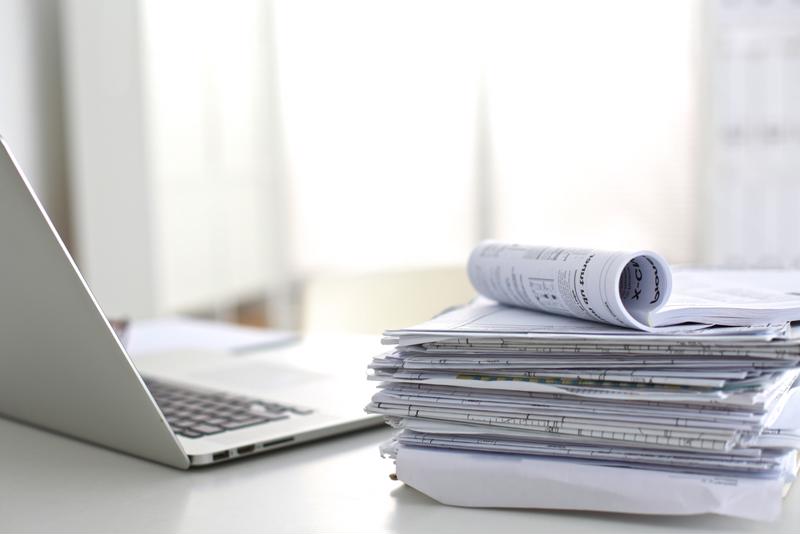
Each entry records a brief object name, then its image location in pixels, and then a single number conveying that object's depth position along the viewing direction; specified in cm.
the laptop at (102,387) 65
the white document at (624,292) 59
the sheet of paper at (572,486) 57
